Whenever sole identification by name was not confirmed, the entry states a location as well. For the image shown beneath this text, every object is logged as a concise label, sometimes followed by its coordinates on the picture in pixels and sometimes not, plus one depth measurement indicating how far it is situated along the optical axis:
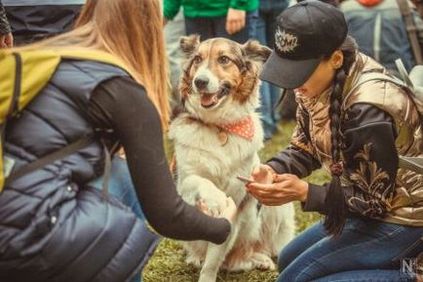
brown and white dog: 3.55
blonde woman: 1.99
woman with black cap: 2.51
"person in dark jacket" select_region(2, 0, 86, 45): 3.48
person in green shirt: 4.99
